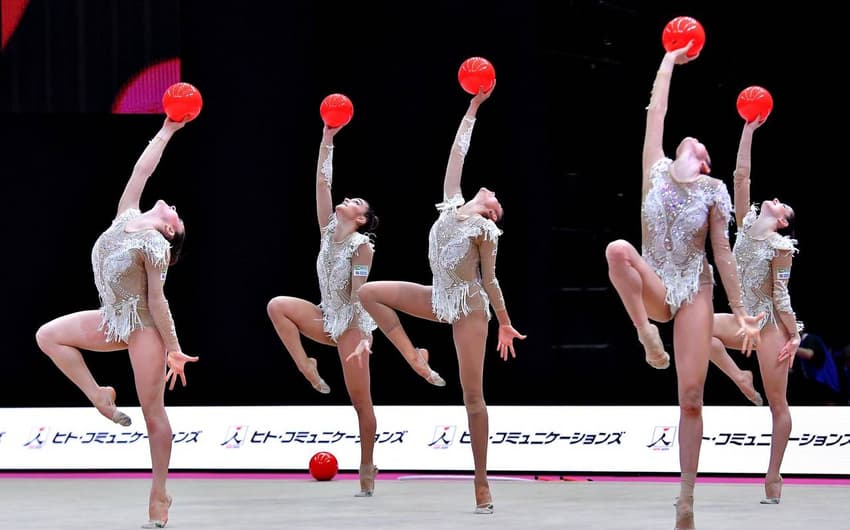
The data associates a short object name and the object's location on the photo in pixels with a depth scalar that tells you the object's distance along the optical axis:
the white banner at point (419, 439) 16.50
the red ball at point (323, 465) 16.56
